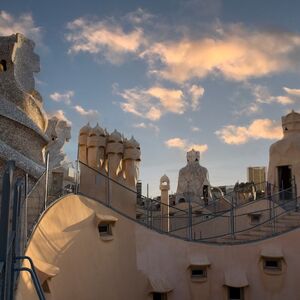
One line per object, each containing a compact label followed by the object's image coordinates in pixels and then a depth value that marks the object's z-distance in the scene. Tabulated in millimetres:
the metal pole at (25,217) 5225
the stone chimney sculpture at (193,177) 25328
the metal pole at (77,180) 8280
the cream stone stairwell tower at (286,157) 17141
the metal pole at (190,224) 10367
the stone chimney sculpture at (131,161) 13031
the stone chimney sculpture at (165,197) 13852
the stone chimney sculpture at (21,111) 8523
